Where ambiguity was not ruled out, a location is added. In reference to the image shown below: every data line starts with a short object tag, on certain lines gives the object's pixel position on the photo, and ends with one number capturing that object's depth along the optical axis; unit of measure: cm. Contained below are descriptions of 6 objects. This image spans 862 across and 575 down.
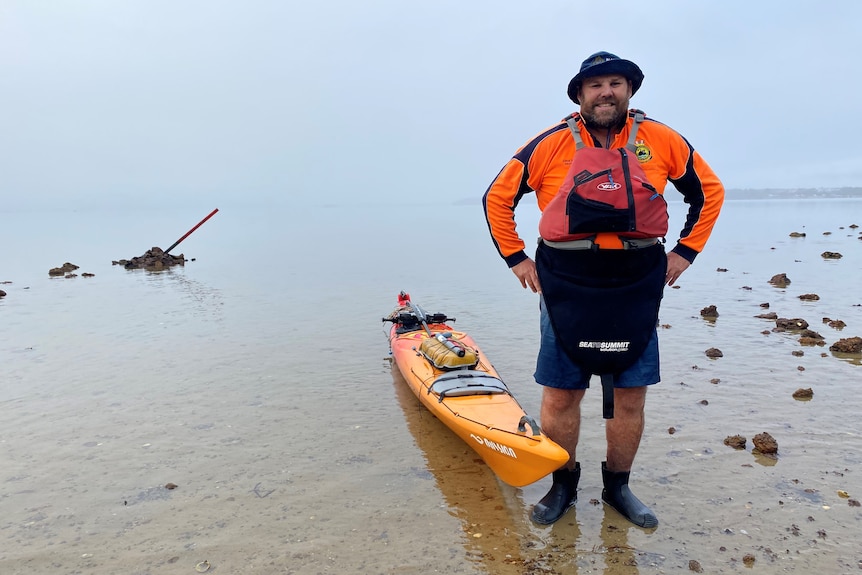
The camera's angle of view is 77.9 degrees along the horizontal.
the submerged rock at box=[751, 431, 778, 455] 531
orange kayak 418
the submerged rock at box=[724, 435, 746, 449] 553
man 338
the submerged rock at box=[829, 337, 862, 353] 848
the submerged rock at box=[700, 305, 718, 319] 1203
